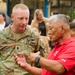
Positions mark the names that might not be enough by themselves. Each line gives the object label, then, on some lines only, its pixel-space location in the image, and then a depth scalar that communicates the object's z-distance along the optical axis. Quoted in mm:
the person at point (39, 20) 13573
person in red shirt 4843
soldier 6676
